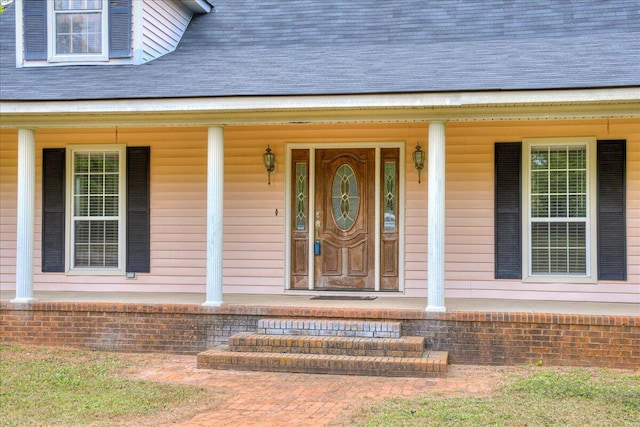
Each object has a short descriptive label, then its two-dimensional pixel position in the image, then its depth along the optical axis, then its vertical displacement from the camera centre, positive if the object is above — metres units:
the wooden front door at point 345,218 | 10.51 +0.26
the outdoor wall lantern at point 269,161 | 10.59 +1.02
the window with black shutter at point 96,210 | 10.86 +0.36
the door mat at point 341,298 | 9.89 -0.76
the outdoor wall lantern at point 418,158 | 10.23 +1.03
